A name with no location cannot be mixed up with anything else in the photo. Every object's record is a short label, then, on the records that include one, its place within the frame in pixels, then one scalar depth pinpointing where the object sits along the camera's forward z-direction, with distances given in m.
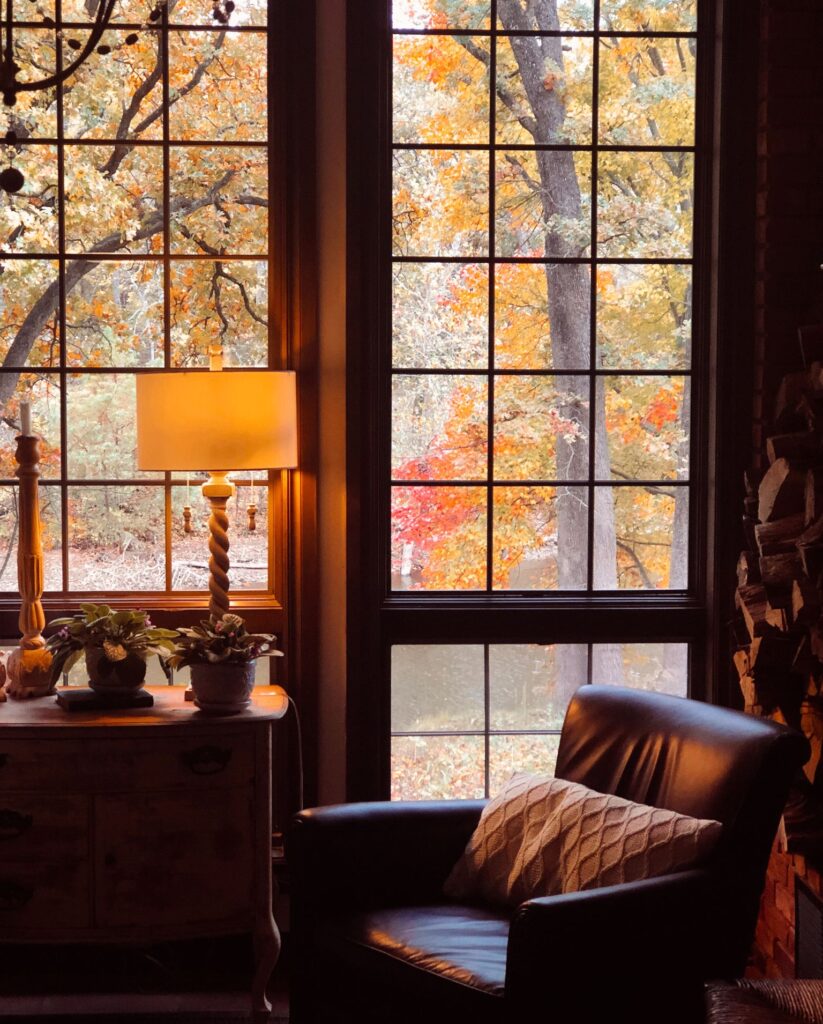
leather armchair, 2.31
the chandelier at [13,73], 1.82
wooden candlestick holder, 3.29
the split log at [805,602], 2.89
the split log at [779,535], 3.11
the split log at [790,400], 3.30
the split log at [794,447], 3.12
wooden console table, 3.02
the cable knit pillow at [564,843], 2.55
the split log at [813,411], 3.04
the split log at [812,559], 2.87
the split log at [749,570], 3.39
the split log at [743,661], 3.31
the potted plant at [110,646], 3.16
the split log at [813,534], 2.87
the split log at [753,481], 3.43
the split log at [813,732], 2.95
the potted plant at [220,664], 3.11
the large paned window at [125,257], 3.58
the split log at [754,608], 3.22
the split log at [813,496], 2.91
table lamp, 3.18
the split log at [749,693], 3.25
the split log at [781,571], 3.07
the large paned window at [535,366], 3.60
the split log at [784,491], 3.11
